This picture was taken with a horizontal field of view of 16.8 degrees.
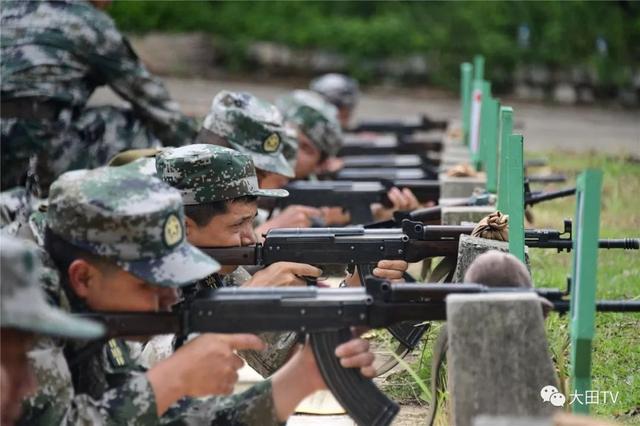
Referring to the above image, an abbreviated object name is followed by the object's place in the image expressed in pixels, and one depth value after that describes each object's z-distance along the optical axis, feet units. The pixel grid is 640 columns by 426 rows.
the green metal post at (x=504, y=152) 29.91
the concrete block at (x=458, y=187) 43.37
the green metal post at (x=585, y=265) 20.89
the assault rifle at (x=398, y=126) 79.38
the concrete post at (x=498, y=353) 20.88
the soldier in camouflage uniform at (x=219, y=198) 27.82
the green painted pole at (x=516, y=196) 25.96
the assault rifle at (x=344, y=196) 43.13
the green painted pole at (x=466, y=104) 68.21
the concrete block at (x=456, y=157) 60.01
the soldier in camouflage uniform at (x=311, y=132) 50.57
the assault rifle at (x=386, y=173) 51.60
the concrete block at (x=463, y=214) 34.84
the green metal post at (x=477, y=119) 48.04
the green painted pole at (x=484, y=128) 44.15
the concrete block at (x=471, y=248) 27.64
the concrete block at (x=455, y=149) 65.41
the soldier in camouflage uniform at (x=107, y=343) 20.46
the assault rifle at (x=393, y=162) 58.55
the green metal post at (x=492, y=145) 39.16
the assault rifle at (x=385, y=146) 67.27
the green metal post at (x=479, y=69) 59.44
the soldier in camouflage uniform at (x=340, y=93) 74.31
